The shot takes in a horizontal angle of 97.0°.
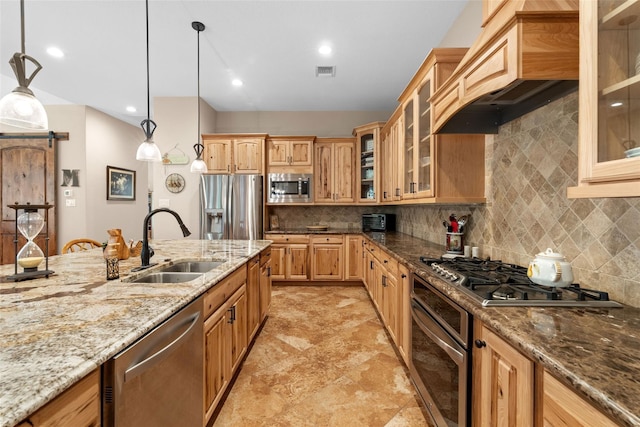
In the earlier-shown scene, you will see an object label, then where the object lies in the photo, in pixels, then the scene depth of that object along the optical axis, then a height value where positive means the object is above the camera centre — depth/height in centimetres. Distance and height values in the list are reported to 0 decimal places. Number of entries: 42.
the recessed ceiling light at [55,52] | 321 +182
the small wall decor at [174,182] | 454 +44
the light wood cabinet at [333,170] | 469 +68
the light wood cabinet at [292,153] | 468 +95
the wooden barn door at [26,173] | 473 +62
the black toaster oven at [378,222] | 444 -18
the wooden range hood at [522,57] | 114 +67
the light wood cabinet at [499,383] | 86 -58
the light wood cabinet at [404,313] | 197 -75
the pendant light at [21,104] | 117 +45
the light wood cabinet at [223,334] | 150 -76
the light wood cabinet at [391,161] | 324 +65
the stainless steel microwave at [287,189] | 463 +36
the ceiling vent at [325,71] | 355 +180
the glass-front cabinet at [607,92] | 87 +39
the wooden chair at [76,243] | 293 -36
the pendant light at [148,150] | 225 +48
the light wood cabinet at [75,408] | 59 -45
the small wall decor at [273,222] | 497 -20
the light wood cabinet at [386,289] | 225 -74
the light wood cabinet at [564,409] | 63 -48
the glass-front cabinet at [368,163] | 429 +77
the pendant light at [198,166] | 312 +49
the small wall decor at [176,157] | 449 +85
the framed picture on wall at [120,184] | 534 +52
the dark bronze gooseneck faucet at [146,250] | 174 -25
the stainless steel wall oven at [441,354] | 117 -70
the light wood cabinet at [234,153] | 455 +92
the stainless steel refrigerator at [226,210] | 430 +1
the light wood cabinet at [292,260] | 445 -78
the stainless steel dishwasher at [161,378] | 81 -59
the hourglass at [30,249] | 138 -21
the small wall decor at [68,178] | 483 +54
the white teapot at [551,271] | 121 -26
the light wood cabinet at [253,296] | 232 -74
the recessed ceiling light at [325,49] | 309 +180
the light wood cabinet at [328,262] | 444 -80
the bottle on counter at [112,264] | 148 -29
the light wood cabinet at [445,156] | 210 +44
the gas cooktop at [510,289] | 110 -34
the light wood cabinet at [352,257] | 442 -72
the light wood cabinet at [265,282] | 276 -74
